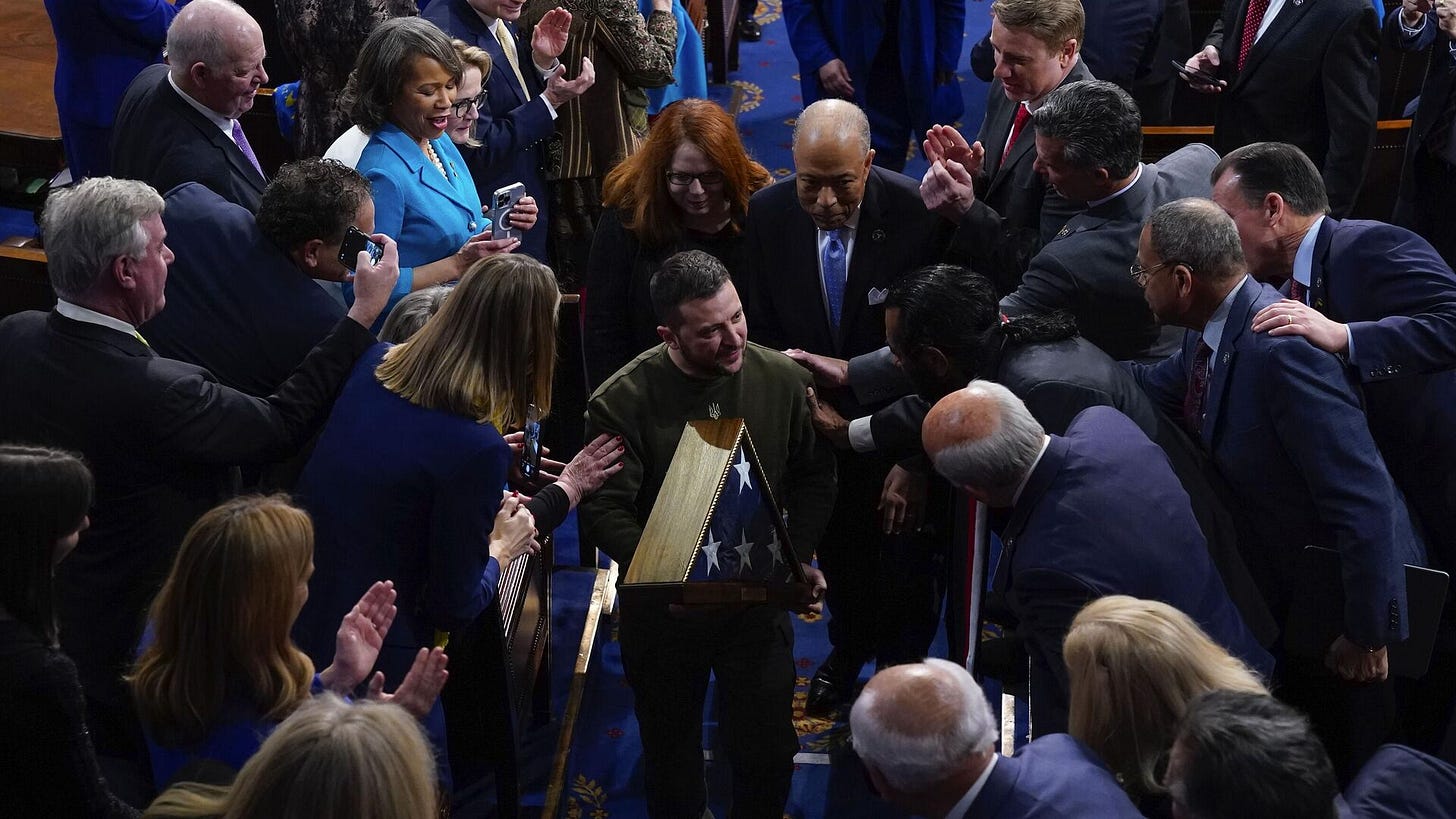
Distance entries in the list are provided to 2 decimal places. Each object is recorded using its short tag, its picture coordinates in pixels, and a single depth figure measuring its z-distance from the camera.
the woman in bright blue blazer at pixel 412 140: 3.43
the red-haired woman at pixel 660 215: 3.30
